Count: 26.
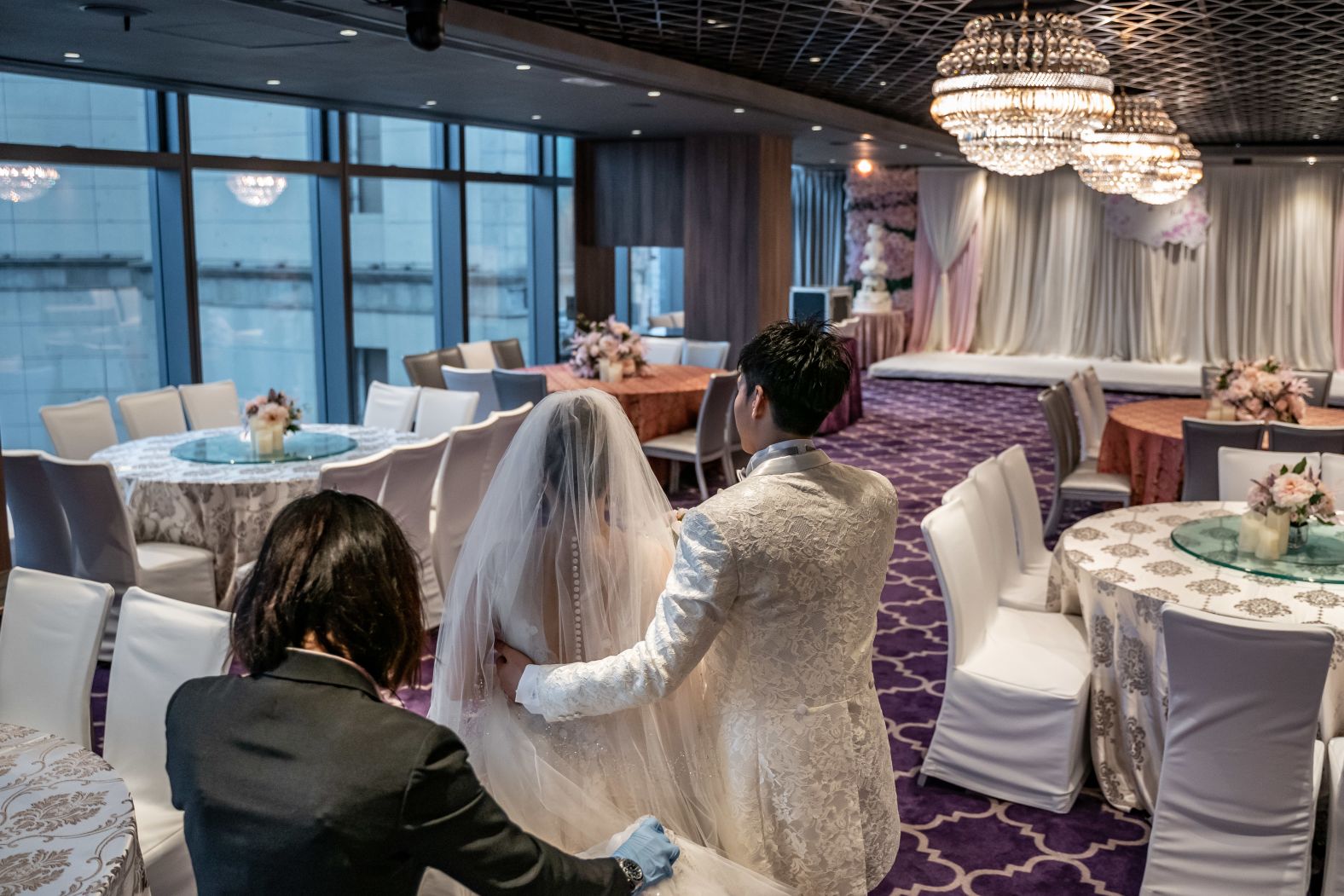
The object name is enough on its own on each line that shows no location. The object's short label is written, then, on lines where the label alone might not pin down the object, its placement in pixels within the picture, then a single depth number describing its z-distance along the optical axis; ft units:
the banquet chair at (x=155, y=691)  8.82
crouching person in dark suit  4.57
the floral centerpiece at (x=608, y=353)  27.40
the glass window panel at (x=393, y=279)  31.99
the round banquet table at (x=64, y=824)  6.32
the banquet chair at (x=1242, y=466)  16.44
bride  7.53
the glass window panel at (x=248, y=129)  26.45
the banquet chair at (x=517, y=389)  24.64
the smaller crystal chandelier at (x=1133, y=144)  23.65
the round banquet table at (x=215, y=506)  16.85
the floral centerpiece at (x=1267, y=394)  20.94
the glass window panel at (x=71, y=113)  22.91
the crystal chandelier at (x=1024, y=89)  16.20
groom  6.96
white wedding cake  50.83
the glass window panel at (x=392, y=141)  30.88
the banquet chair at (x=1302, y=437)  19.24
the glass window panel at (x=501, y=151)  34.58
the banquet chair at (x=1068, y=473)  21.88
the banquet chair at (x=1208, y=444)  18.86
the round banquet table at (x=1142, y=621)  11.68
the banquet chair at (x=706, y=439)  24.68
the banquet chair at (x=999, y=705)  12.31
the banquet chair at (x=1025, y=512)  15.78
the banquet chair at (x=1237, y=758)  9.66
